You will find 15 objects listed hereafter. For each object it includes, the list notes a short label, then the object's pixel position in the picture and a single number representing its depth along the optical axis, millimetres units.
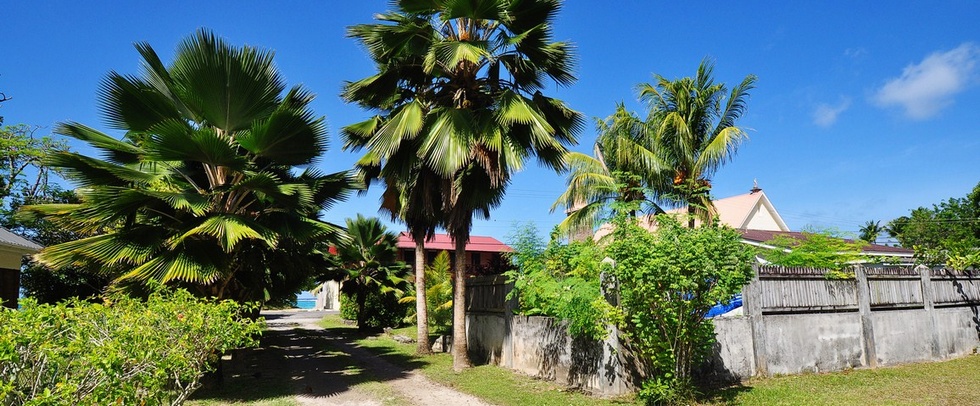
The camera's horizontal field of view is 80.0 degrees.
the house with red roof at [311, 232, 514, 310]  47000
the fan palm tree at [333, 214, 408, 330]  24188
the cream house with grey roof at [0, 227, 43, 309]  13480
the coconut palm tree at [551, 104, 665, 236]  17391
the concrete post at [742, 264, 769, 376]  9656
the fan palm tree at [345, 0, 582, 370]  11297
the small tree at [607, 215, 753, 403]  7352
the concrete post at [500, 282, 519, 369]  12242
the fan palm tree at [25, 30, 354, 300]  9258
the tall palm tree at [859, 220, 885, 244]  49291
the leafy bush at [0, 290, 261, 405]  3777
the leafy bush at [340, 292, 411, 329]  24859
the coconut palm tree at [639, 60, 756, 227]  17219
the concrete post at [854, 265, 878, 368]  10844
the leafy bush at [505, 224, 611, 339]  8562
